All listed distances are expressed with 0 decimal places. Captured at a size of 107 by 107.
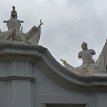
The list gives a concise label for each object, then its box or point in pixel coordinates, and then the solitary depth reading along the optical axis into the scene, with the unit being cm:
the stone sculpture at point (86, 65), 1282
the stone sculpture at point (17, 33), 1159
